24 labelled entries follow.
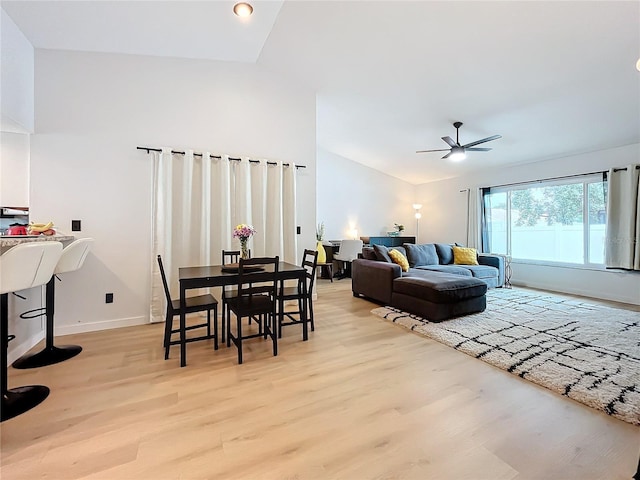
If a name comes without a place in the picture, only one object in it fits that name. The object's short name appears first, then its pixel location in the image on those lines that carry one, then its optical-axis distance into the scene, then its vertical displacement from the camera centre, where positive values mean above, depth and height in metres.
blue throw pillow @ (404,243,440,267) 5.47 -0.29
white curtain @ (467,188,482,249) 6.61 +0.55
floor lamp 8.09 +0.78
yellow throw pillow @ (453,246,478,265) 5.66 -0.32
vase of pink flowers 3.06 +0.05
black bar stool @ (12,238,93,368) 2.46 -0.70
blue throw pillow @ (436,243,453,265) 5.85 -0.29
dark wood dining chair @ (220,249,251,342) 2.93 -0.56
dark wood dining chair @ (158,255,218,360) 2.55 -0.63
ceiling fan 4.45 +1.44
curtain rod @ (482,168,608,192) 4.86 +1.19
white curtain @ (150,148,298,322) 3.53 +0.40
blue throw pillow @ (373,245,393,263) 4.68 -0.23
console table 7.45 -0.01
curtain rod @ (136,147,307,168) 3.49 +1.11
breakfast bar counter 2.04 -0.01
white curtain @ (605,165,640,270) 4.38 +0.36
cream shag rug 2.01 -1.01
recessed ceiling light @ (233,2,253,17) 2.86 +2.35
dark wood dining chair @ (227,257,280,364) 2.48 -0.58
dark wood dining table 2.45 -0.36
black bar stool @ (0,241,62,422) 1.68 -0.27
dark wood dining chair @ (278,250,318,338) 3.08 -0.62
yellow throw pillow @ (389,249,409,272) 4.77 -0.32
